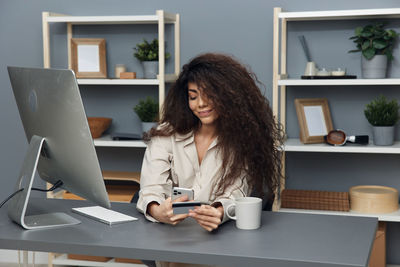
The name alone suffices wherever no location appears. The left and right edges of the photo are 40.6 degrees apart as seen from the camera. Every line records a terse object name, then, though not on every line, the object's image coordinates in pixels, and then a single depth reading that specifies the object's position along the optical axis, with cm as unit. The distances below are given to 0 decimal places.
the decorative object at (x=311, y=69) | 292
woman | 190
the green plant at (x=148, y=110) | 310
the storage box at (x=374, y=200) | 278
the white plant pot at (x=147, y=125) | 311
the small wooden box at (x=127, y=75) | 309
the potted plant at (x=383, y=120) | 279
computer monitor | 145
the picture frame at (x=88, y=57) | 321
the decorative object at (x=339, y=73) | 284
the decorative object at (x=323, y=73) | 286
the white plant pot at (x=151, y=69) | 312
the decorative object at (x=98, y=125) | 315
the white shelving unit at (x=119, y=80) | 296
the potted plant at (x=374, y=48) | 280
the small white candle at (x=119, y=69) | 319
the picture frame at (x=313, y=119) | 289
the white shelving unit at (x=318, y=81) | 271
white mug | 154
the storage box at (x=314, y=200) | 286
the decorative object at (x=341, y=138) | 282
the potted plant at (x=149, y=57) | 312
